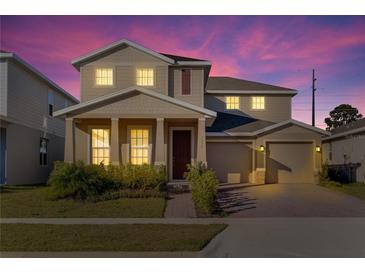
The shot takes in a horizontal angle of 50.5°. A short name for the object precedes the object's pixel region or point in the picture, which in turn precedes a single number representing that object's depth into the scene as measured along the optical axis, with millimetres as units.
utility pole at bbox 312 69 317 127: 35969
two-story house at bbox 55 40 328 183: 16500
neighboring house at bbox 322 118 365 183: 22000
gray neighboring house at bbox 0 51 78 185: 18031
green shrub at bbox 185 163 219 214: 11461
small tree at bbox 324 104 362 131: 49969
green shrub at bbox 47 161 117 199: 13391
